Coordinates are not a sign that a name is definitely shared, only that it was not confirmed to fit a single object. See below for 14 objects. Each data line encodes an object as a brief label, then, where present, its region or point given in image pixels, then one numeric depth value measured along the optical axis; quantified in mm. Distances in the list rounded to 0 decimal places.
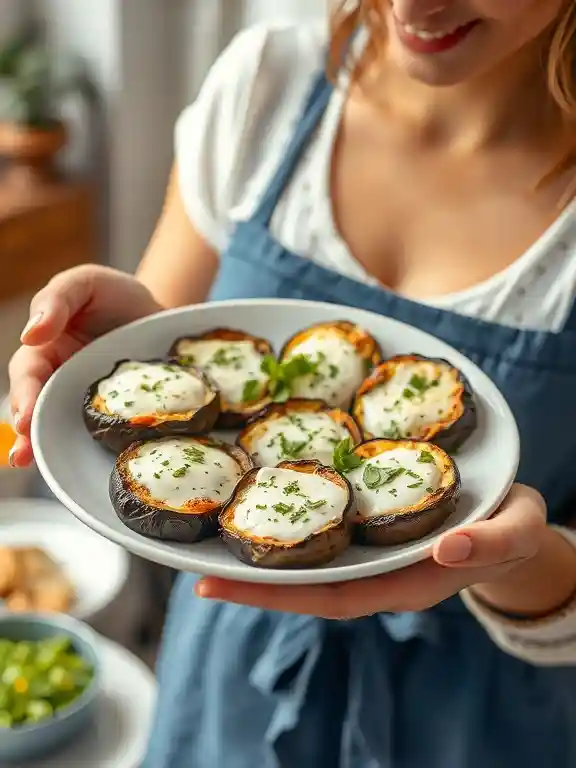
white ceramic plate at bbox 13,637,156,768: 1201
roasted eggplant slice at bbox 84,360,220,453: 761
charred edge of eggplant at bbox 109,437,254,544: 677
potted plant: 1614
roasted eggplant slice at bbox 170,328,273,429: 833
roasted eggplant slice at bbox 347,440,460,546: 686
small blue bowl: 1164
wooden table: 1601
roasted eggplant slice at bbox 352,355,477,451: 781
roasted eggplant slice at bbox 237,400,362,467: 780
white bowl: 1420
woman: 869
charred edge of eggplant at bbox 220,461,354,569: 654
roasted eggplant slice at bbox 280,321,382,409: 850
